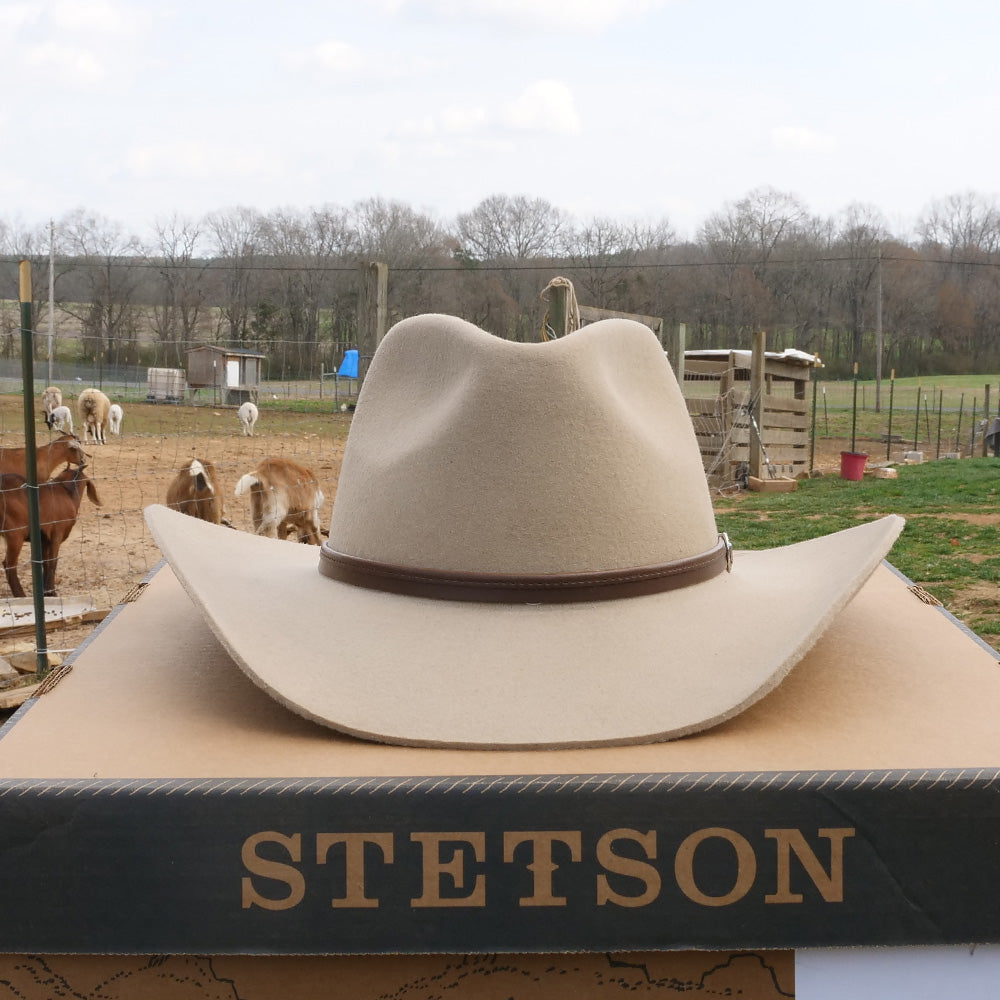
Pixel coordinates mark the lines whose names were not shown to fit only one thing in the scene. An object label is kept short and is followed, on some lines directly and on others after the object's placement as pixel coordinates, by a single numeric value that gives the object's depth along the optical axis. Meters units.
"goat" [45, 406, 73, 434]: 16.91
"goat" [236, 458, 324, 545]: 7.40
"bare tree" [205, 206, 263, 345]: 36.91
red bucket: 14.88
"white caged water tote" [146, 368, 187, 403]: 22.23
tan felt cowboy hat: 1.39
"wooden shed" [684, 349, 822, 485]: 14.46
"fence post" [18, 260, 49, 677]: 4.48
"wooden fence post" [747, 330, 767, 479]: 14.40
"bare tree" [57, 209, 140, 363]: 36.69
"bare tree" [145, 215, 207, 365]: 37.03
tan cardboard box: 1.21
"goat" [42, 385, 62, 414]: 16.46
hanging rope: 2.59
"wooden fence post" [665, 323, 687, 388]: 11.77
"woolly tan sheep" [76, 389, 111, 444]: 18.26
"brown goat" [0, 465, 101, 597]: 6.99
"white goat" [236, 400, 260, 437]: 18.07
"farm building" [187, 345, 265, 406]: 29.64
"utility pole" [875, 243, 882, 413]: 36.34
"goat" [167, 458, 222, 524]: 7.38
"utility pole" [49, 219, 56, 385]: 26.73
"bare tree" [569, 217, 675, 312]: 30.92
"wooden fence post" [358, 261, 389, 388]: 5.36
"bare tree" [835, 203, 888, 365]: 46.53
